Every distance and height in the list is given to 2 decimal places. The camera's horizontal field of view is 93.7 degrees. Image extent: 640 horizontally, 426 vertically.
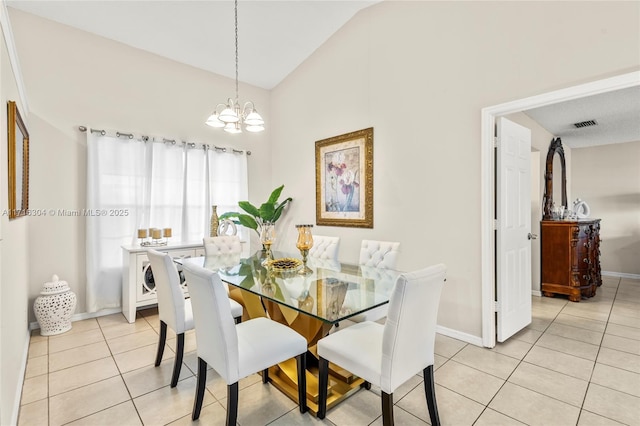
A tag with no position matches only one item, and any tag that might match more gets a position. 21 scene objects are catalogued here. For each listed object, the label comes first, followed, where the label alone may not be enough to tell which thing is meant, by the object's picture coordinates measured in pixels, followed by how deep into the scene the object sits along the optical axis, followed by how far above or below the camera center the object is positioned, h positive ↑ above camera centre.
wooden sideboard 4.02 -0.62
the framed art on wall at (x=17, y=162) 2.01 +0.40
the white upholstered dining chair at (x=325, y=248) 3.29 -0.38
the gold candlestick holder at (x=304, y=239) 2.64 -0.22
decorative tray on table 2.49 -0.45
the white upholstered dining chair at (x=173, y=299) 2.10 -0.61
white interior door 2.75 -0.15
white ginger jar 3.01 -0.95
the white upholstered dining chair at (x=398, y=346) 1.46 -0.74
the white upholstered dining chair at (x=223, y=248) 3.33 -0.40
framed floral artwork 3.71 +0.46
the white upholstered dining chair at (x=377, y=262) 2.30 -0.46
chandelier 2.56 +0.85
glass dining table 1.75 -0.52
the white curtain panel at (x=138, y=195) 3.50 +0.26
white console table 3.40 -0.77
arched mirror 4.44 +0.56
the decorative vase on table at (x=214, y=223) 4.27 -0.13
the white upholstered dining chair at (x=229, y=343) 1.54 -0.74
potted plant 4.24 +0.00
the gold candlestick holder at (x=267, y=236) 2.99 -0.22
